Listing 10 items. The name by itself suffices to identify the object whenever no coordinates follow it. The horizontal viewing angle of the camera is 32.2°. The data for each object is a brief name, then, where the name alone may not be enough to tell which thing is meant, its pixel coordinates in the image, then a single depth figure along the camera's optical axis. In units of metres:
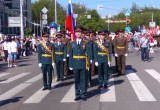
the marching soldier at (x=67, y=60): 11.32
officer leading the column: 7.65
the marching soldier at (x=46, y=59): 9.08
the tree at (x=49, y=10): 64.82
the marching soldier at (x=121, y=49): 11.93
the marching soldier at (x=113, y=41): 12.02
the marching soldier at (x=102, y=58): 9.10
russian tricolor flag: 9.54
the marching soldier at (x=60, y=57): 10.79
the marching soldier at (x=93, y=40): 9.85
